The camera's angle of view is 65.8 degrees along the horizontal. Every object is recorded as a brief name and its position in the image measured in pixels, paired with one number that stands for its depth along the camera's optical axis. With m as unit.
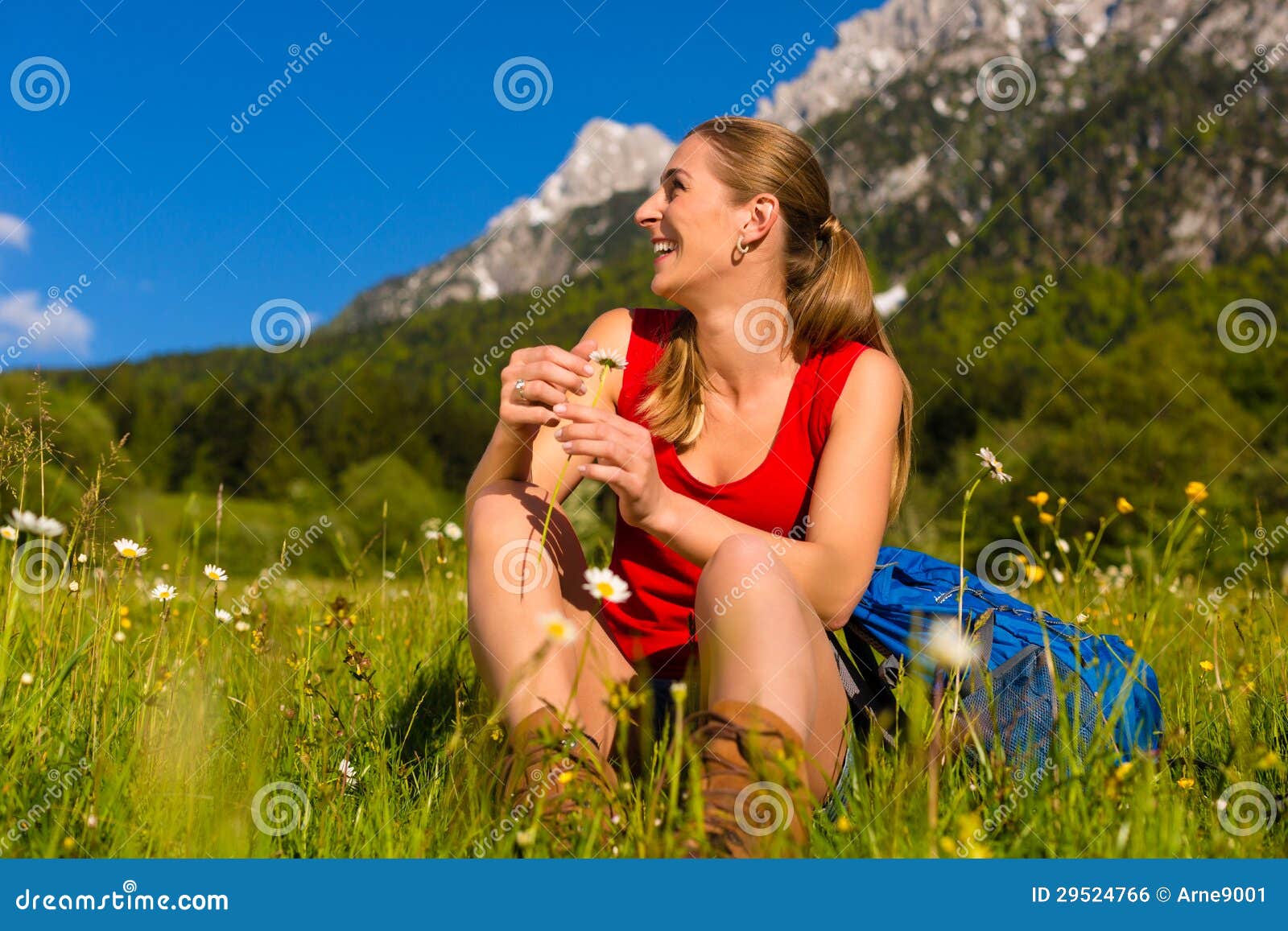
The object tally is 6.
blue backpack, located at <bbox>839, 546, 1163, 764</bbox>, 2.08
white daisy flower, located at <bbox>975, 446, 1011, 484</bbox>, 2.14
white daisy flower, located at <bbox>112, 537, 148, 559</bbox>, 2.34
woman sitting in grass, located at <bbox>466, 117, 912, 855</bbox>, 1.83
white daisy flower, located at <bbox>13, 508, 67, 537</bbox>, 2.19
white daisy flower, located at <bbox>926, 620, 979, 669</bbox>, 2.08
